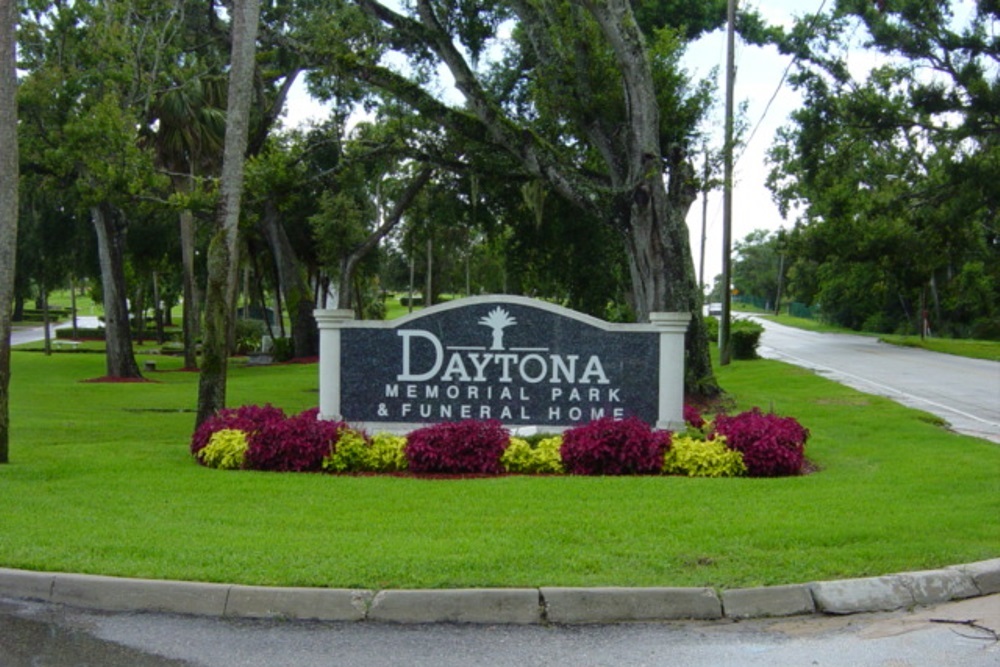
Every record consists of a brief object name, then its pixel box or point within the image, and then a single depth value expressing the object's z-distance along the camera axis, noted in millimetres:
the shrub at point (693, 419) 13344
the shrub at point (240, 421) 12227
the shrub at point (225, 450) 11898
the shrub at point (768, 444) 11422
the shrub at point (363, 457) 11750
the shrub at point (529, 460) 11641
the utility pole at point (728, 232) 28438
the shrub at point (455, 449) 11508
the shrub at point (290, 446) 11680
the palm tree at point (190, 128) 29703
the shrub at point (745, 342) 36188
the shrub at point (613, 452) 11453
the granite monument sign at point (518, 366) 12695
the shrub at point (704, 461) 11414
